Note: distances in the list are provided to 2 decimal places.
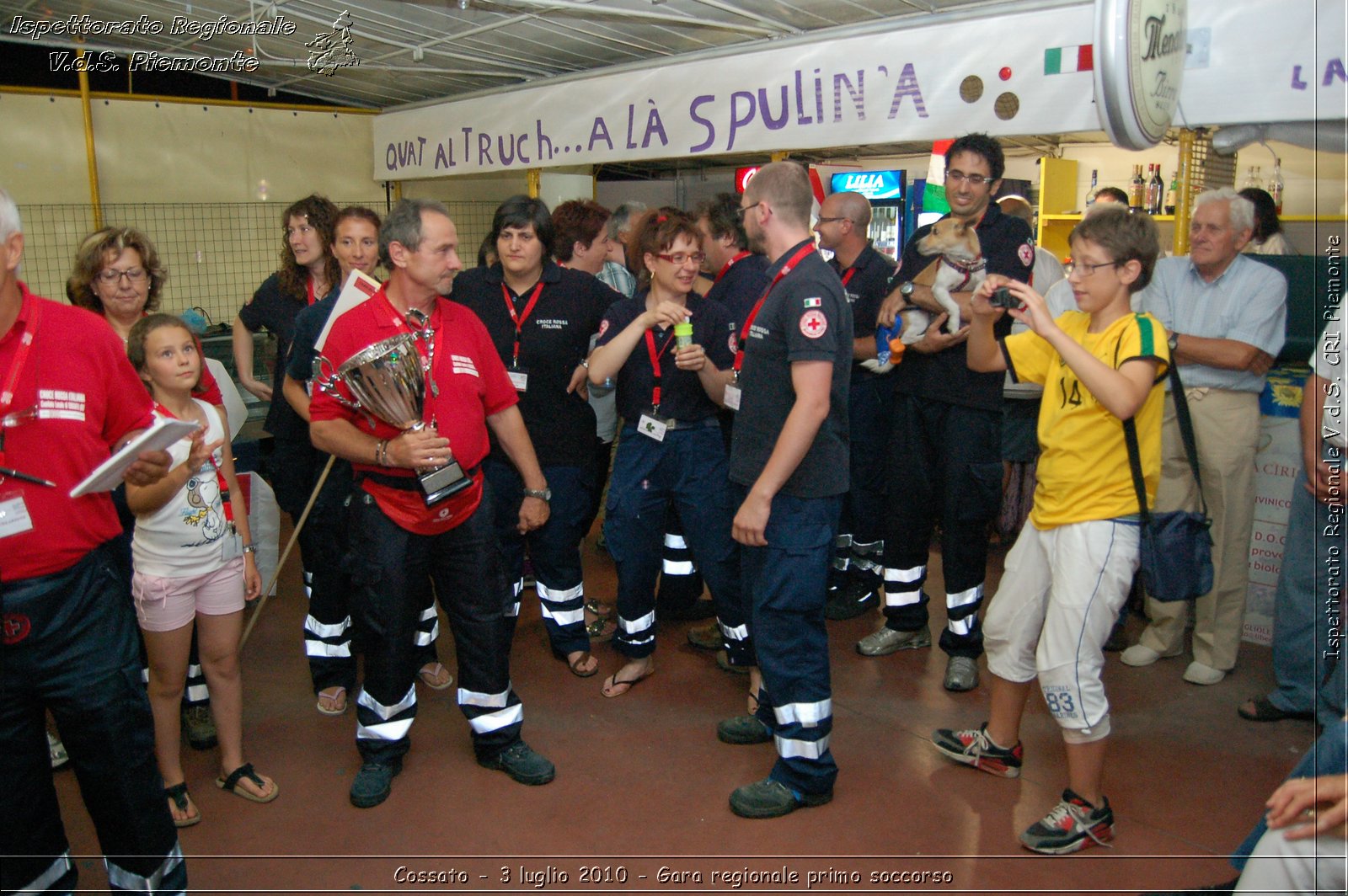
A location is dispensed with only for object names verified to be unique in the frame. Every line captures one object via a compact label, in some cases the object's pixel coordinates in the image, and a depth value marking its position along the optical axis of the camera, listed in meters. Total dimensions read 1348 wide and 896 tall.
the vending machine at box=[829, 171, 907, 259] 9.35
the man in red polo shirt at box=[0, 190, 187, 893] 1.96
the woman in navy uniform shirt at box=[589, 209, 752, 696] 3.48
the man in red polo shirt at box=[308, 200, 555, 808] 2.81
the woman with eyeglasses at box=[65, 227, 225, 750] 3.12
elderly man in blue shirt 3.65
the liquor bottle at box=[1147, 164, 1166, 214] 7.84
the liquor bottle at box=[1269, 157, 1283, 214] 5.69
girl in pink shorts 2.79
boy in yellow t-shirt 2.57
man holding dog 3.52
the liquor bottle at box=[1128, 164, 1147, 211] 8.18
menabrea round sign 2.87
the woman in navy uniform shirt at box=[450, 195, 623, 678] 3.73
